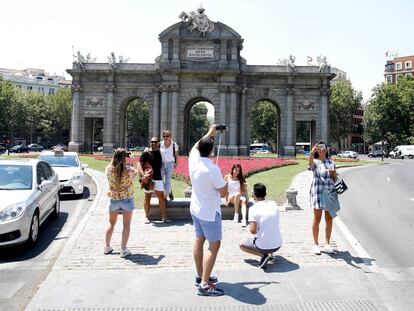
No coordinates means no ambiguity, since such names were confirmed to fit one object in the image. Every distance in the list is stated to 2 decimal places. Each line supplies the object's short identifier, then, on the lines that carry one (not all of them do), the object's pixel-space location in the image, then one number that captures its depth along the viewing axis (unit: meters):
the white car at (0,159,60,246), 8.36
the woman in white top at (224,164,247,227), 11.23
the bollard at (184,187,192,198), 13.64
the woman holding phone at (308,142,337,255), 8.44
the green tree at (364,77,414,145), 74.75
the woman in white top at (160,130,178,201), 11.36
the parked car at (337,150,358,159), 65.65
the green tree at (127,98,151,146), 94.38
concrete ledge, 11.58
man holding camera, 6.21
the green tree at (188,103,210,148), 106.06
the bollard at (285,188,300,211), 13.23
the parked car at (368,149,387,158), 76.44
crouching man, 7.46
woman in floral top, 8.34
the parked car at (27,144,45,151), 73.31
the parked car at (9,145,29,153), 67.30
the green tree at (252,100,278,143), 90.12
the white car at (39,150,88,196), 15.72
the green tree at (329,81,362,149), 85.56
